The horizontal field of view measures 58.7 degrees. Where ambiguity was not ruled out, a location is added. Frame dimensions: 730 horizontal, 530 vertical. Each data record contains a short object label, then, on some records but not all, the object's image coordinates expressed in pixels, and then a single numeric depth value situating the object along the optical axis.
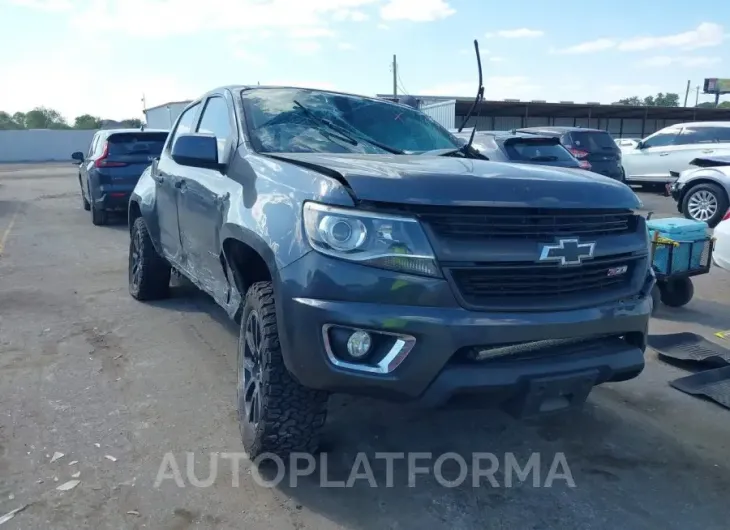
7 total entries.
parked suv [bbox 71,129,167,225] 11.02
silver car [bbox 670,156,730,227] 10.90
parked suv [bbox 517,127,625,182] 13.65
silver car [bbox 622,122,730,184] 15.01
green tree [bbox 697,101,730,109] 54.66
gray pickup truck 2.46
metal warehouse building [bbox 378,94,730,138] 27.00
